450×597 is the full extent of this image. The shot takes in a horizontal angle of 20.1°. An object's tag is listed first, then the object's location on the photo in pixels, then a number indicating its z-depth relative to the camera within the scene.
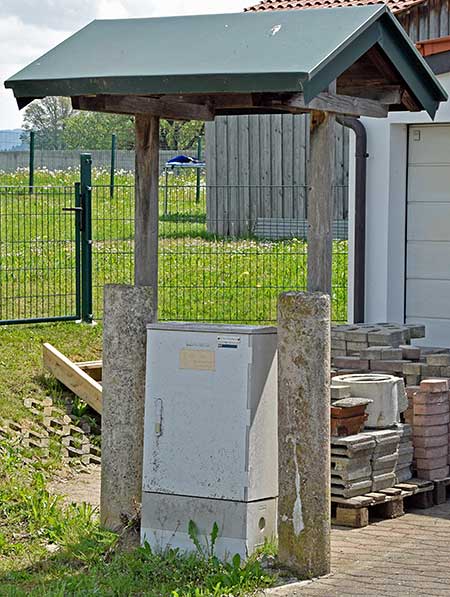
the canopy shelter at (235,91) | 6.89
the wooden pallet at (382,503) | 8.57
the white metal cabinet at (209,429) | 7.38
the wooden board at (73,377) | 11.56
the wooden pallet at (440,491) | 9.31
